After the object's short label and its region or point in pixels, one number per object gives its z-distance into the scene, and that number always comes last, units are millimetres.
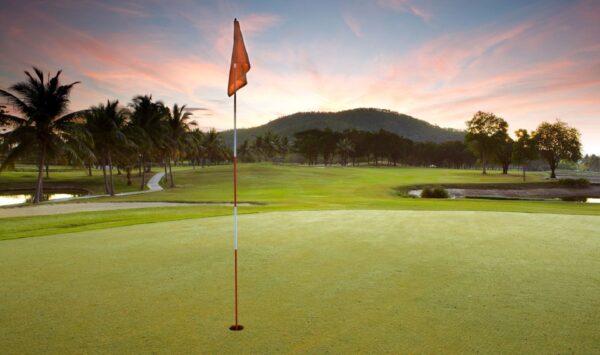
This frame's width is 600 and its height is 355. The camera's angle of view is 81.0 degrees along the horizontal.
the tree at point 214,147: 124838
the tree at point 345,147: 141925
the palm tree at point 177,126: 53469
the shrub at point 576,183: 57125
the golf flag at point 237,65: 5840
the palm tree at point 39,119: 32844
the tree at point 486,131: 91250
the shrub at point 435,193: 42938
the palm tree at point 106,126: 41844
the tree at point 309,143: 144125
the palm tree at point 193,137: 57275
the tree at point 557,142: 74750
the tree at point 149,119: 49312
